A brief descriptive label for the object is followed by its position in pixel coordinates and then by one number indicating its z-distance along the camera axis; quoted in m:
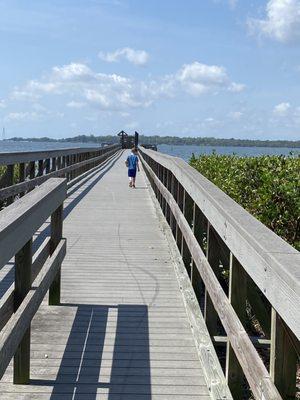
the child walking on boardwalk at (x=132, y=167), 19.14
